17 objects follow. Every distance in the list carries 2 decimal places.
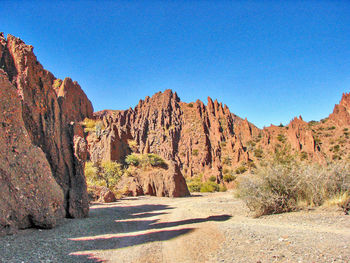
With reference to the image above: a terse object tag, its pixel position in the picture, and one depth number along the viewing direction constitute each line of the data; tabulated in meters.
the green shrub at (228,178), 41.75
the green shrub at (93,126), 34.49
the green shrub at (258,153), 54.48
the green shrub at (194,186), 34.28
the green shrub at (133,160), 28.11
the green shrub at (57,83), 51.07
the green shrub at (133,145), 34.62
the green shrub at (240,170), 45.56
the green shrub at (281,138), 61.81
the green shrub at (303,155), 48.50
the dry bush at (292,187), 10.27
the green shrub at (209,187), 33.09
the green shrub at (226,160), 55.62
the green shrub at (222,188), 34.06
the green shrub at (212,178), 39.73
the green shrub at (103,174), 22.42
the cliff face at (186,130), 61.81
